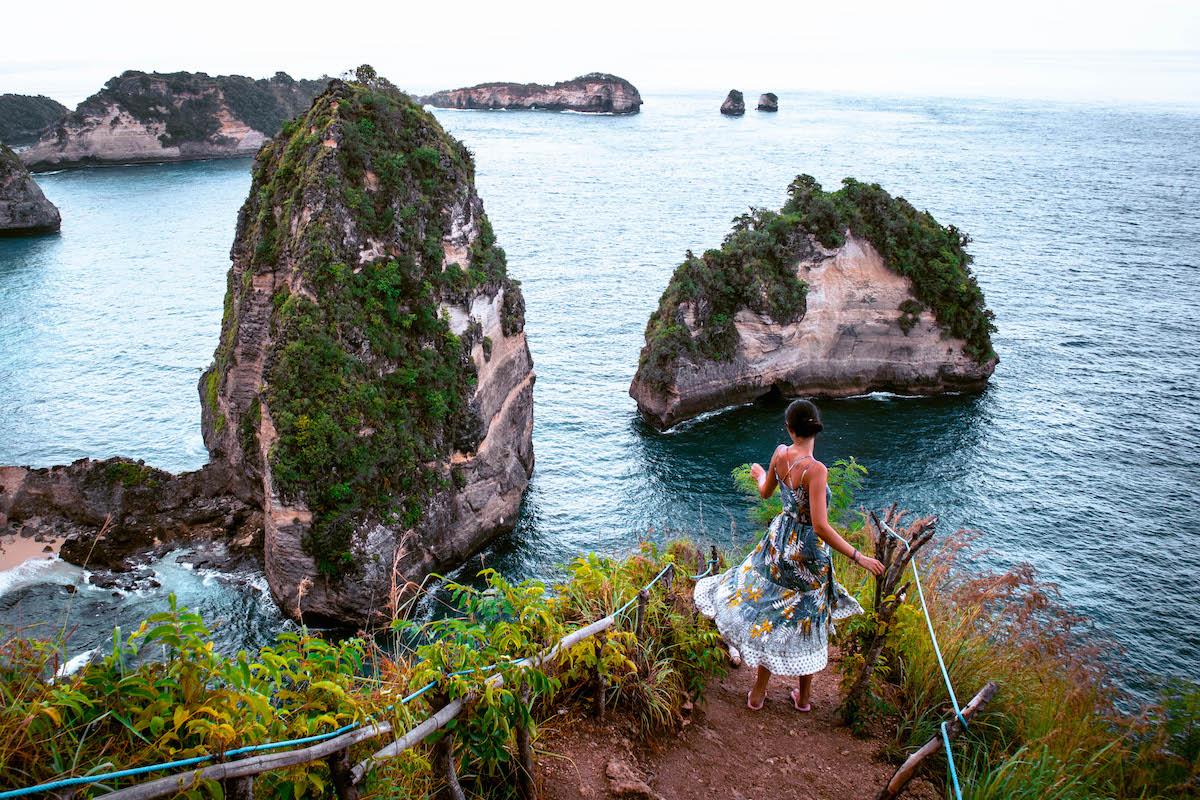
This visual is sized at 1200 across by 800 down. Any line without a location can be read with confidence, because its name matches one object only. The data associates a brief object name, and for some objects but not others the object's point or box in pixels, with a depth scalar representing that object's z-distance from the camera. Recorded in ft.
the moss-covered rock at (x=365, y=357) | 76.59
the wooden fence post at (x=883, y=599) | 24.75
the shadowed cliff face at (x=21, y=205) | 233.76
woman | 24.57
